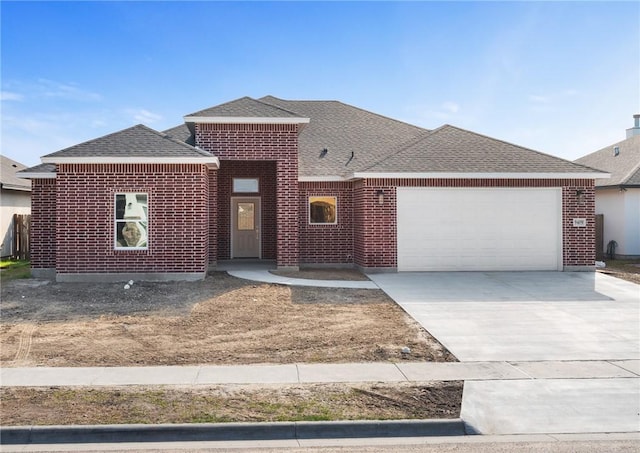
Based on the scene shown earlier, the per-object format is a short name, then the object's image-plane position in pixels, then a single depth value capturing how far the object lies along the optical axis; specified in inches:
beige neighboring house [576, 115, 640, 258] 880.9
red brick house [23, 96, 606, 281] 596.7
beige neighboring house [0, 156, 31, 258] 901.2
